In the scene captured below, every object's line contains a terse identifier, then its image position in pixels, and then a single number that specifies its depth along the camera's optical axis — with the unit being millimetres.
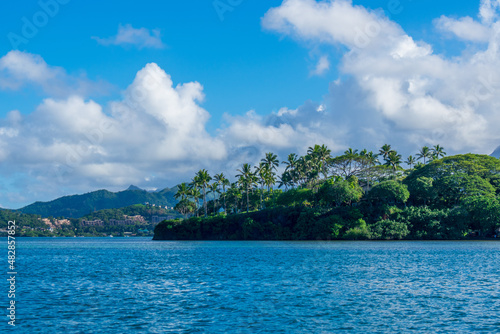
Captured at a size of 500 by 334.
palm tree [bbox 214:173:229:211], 180375
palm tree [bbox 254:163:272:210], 163250
